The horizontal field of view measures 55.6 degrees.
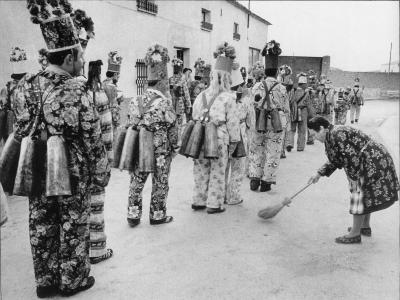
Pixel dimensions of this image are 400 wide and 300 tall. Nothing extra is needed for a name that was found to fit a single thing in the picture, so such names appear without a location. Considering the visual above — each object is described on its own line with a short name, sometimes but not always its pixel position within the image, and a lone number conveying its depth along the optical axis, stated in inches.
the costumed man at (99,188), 121.4
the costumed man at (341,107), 562.9
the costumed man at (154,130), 163.2
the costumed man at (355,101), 619.8
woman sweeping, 149.1
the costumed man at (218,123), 185.9
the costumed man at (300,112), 373.7
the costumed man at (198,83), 441.5
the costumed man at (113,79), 275.4
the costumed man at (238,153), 197.5
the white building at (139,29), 281.6
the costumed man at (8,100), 210.8
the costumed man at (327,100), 430.1
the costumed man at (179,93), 403.9
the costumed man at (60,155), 102.9
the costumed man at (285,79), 350.9
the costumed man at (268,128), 233.0
